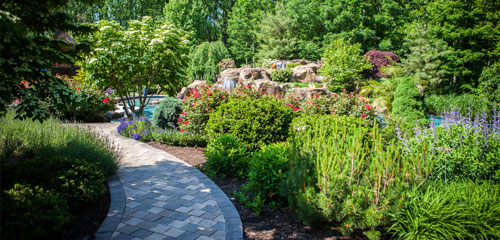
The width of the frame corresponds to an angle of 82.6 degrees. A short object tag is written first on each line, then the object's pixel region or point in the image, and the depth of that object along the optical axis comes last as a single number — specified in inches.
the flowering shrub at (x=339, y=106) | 288.0
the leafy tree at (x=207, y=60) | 937.5
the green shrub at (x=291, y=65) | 933.9
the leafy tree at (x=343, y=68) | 748.2
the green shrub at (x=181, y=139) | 288.0
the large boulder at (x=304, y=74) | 845.8
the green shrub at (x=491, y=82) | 680.4
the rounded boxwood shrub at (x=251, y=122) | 243.3
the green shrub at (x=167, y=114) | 356.8
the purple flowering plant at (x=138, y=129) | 304.8
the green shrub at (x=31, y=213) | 94.6
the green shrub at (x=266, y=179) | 152.7
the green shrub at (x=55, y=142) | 179.6
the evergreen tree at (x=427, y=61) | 773.9
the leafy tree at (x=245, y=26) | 1274.6
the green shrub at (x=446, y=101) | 639.3
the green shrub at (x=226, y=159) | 201.5
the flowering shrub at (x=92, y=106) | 413.4
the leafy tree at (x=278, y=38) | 1081.4
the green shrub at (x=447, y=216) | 112.5
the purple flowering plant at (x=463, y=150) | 156.6
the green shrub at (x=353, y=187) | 112.8
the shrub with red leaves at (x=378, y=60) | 902.4
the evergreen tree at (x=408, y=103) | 358.3
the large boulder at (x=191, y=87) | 796.0
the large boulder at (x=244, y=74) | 727.1
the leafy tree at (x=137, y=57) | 333.1
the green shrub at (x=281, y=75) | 806.5
